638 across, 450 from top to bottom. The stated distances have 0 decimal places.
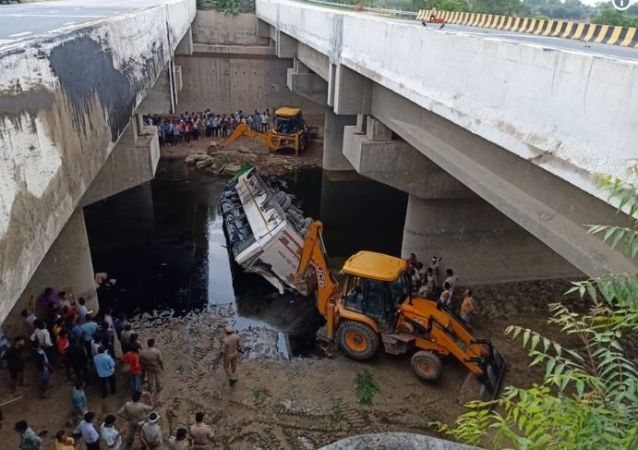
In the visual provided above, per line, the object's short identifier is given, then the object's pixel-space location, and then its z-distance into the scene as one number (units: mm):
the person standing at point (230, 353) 8602
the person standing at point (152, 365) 8156
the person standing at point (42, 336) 8352
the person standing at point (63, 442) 6273
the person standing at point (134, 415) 7289
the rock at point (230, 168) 21547
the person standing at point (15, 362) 7973
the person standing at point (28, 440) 6429
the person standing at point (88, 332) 8633
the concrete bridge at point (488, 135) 4078
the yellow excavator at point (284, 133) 24031
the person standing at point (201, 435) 6871
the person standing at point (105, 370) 7945
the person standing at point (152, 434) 6781
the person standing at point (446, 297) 10693
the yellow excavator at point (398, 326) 8789
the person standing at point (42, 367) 8109
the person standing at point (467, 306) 10480
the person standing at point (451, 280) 11258
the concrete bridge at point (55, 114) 2857
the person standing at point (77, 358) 8328
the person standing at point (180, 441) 6453
